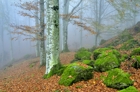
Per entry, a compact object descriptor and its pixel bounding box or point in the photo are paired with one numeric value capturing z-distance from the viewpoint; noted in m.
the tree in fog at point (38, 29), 13.21
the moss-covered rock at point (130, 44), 11.70
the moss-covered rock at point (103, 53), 7.85
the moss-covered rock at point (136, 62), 6.80
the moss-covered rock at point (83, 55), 10.51
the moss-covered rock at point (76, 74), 6.45
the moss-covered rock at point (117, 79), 5.54
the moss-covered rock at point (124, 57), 8.05
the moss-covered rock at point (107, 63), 7.01
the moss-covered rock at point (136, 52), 7.96
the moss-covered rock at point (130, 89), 4.72
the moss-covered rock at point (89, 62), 7.92
